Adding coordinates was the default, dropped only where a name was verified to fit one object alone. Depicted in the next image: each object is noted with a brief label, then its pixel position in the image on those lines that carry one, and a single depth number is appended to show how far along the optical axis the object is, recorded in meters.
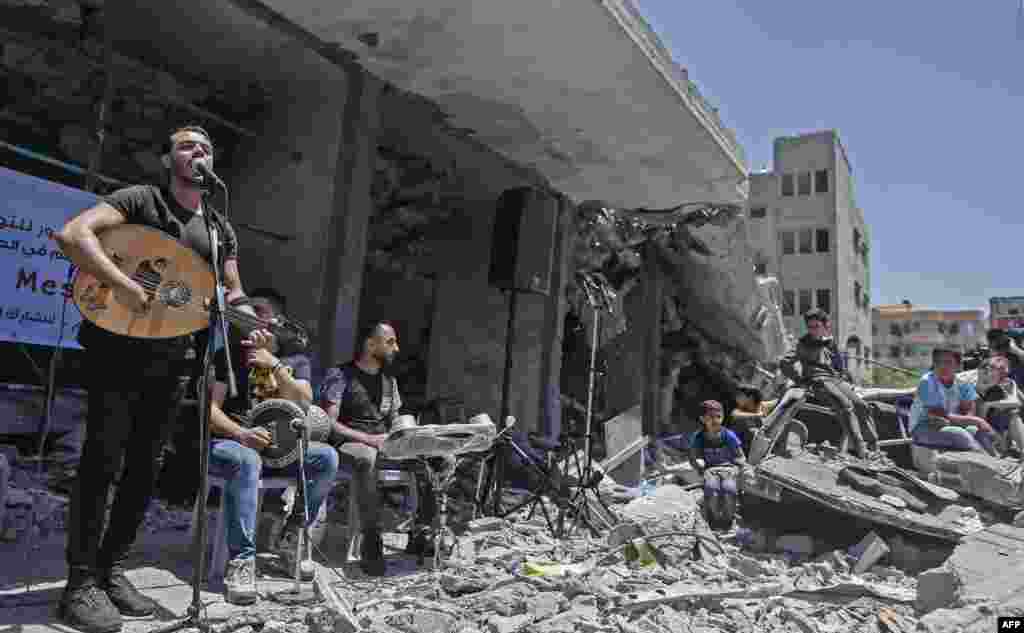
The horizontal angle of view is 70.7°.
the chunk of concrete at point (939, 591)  3.64
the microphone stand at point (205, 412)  2.41
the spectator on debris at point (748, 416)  8.84
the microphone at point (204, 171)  2.57
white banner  4.07
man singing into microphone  2.50
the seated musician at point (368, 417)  3.97
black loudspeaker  7.08
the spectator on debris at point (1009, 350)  7.88
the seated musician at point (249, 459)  3.15
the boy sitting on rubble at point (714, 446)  6.89
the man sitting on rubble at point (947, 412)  6.69
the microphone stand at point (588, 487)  5.36
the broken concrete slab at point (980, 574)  3.65
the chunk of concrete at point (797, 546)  5.05
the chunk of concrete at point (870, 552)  4.68
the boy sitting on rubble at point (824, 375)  7.18
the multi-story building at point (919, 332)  76.19
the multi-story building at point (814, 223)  34.41
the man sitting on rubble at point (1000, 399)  7.28
